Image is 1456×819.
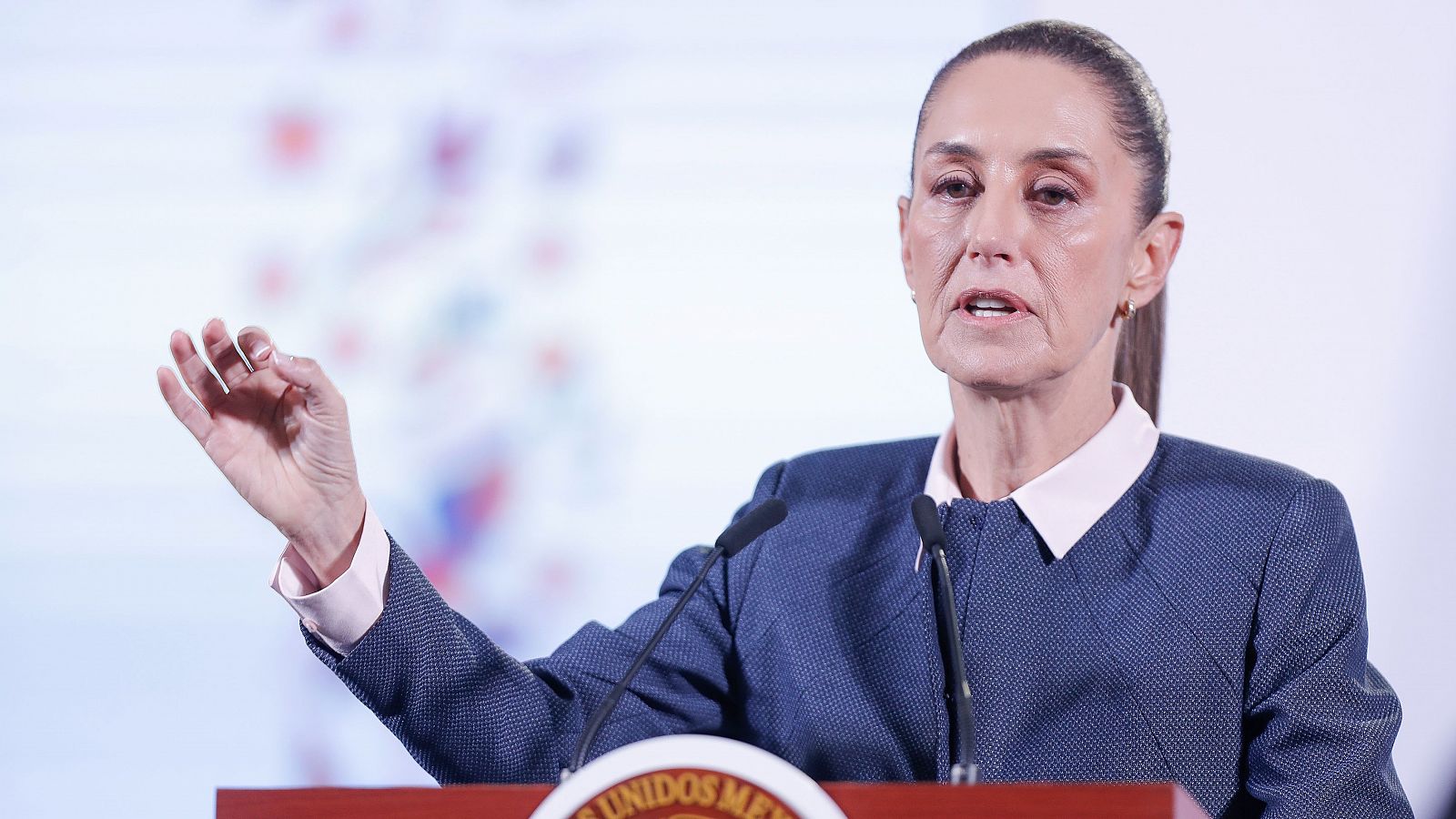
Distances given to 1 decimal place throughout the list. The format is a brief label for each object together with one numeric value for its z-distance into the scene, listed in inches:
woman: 229.7
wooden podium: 220.4
